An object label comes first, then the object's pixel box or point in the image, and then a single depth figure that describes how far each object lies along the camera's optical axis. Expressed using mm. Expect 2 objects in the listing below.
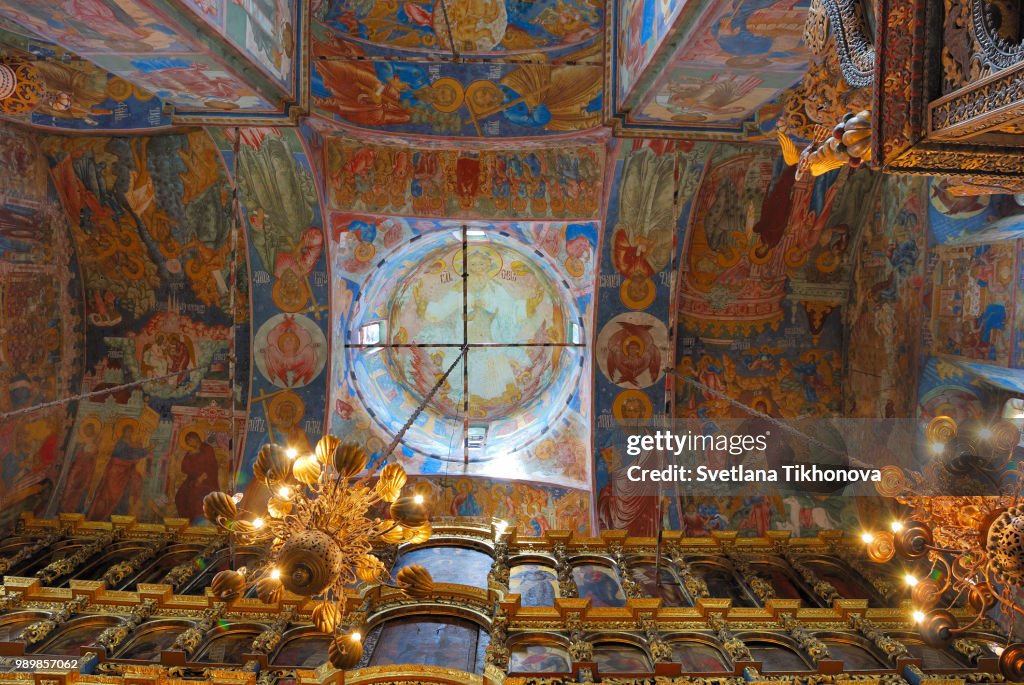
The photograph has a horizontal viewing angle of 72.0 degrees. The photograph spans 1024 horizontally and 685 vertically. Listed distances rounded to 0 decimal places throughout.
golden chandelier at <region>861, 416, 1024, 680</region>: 4590
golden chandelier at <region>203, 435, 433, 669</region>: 4840
